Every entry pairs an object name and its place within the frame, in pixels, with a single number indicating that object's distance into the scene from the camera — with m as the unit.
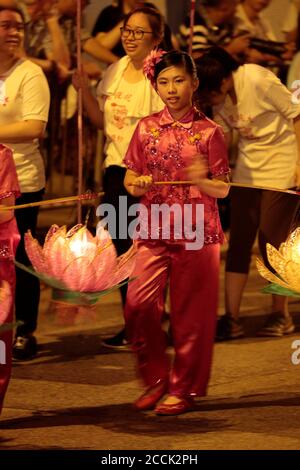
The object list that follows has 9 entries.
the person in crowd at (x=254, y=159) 12.71
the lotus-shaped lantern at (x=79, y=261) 9.98
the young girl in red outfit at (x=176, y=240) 10.56
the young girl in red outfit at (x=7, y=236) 10.17
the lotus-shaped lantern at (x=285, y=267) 10.31
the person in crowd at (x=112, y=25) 16.45
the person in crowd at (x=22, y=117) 11.96
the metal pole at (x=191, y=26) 12.27
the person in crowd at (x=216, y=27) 17.06
